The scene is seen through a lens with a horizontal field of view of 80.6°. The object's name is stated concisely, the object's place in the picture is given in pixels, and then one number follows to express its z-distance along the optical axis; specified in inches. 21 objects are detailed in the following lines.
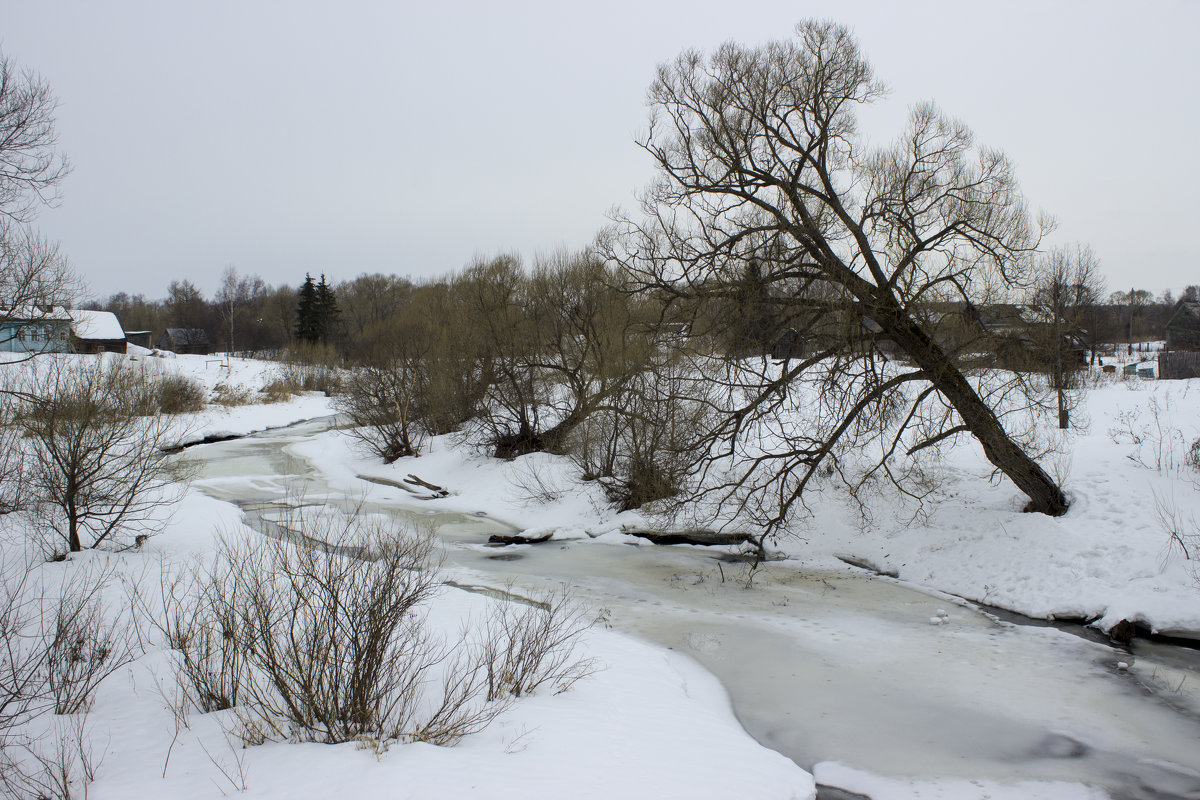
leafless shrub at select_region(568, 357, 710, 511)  667.4
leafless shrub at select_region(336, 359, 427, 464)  1192.8
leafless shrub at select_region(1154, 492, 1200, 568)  442.9
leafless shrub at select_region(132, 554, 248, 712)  238.5
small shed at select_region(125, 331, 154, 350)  2963.8
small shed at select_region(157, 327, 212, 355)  3157.0
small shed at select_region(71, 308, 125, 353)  2198.6
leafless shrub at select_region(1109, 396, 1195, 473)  563.2
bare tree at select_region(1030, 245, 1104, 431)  588.4
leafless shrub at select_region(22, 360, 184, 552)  505.7
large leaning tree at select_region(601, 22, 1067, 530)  513.3
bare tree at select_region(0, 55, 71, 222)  494.6
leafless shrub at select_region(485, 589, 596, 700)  280.4
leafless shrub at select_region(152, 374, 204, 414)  1385.3
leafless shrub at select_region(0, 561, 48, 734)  217.8
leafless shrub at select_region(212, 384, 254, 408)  1764.3
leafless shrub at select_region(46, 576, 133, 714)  245.0
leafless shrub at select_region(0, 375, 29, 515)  506.9
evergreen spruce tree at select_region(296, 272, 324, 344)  2657.5
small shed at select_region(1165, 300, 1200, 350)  1622.8
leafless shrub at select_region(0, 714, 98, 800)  190.5
